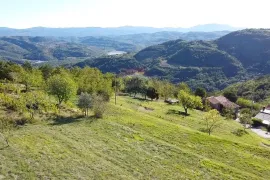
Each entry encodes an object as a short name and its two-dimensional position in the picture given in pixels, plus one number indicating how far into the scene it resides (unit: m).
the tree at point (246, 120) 71.43
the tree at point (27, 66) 79.40
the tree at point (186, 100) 65.93
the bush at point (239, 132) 54.67
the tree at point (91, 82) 61.18
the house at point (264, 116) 80.63
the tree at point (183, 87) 100.96
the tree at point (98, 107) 41.49
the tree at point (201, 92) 98.59
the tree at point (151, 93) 79.47
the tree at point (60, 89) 44.54
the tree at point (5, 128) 27.60
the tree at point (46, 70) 76.71
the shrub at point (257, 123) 77.17
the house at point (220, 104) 93.31
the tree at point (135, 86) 82.40
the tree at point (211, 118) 50.67
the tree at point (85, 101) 41.02
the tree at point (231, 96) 110.74
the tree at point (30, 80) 58.62
